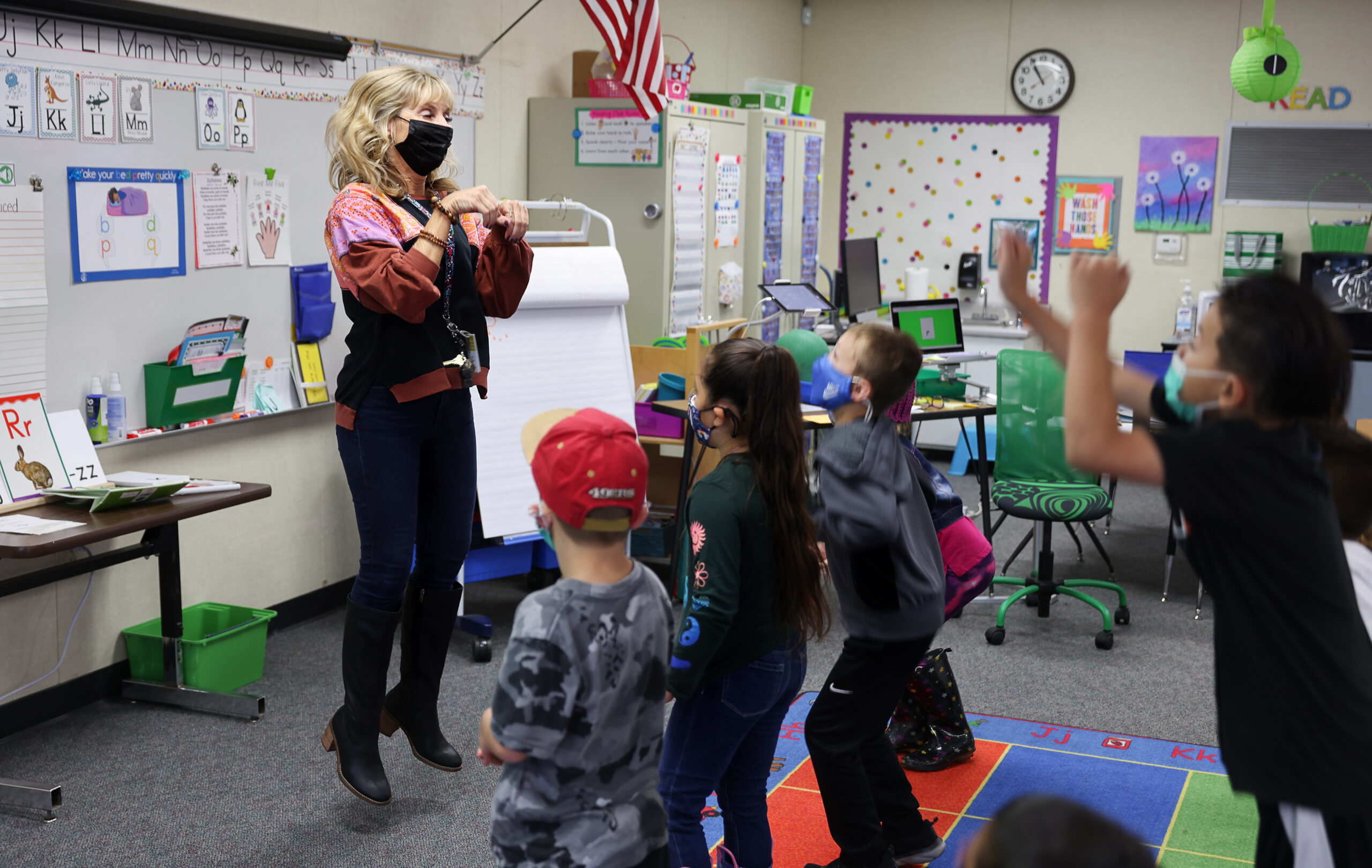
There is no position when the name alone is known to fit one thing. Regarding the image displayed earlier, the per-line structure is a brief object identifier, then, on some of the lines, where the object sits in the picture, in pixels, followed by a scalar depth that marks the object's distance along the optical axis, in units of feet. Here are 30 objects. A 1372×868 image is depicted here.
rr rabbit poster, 9.93
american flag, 14.38
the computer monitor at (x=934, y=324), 16.47
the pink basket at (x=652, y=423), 14.84
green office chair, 14.21
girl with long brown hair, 6.40
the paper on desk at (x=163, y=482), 10.30
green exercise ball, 11.76
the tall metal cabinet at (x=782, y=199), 18.66
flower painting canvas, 22.66
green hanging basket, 21.36
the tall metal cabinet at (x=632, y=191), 15.78
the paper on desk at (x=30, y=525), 9.21
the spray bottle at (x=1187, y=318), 22.29
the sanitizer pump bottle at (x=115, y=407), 10.91
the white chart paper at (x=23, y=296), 9.92
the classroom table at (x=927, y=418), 13.34
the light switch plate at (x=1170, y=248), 22.85
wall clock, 23.31
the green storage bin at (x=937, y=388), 15.98
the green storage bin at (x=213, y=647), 11.22
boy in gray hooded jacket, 7.08
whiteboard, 10.39
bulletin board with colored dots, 23.80
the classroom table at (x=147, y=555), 8.96
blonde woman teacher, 7.95
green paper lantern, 18.40
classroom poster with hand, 12.34
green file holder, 11.28
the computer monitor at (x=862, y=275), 19.36
